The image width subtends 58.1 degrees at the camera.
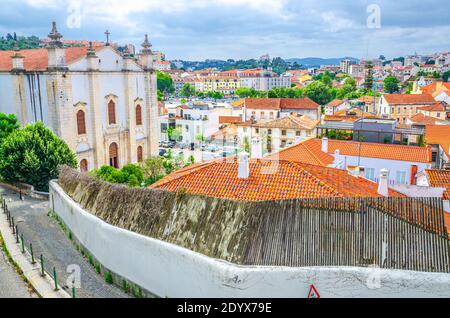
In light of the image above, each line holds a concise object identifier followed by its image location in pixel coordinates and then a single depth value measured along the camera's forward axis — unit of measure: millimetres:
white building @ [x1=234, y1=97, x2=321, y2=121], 75438
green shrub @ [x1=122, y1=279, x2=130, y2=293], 12586
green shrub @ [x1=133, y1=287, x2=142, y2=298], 12148
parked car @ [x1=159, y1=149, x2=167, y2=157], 58500
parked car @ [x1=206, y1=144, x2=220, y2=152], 58219
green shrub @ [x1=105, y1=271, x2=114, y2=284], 13266
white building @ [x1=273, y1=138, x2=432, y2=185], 24906
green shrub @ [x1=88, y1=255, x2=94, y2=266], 14502
